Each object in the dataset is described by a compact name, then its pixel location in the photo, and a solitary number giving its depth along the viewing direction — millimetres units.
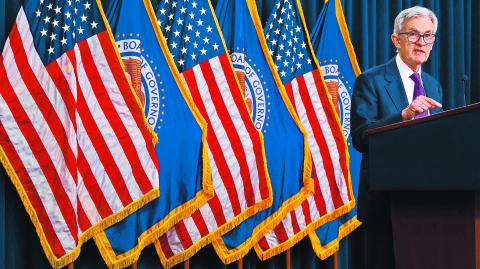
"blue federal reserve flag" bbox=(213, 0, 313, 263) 4836
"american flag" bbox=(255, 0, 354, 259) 5020
